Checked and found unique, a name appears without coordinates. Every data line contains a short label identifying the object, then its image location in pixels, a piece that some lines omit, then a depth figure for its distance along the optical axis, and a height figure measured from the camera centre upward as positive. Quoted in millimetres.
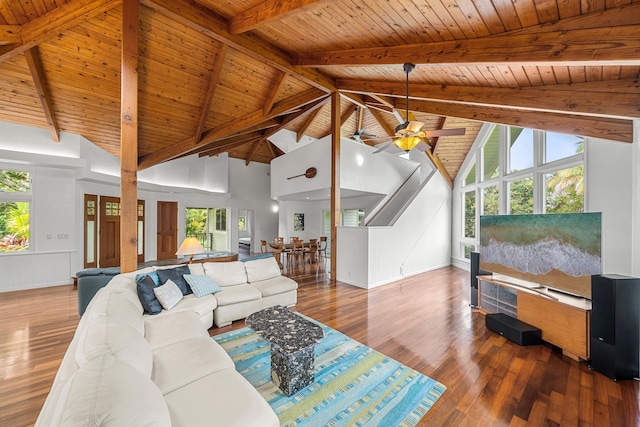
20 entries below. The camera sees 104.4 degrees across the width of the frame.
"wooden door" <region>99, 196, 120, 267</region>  6895 -531
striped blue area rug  1926 -1573
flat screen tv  2744 -455
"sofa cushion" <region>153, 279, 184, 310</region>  3000 -1016
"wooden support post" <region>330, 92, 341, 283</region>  5938 +670
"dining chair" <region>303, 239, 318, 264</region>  7809 -1130
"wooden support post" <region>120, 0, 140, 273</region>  3393 +923
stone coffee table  2123 -1145
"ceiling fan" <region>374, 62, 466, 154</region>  3666 +1238
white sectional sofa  997 -910
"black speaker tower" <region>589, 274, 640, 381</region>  2334 -1069
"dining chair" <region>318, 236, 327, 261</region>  8416 -1139
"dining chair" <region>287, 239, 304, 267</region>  7727 -1220
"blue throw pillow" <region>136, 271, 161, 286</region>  3185 -829
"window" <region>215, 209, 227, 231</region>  10734 -264
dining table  7375 -1068
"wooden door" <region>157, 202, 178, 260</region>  8688 -587
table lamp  4002 -561
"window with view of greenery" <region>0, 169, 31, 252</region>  5148 +61
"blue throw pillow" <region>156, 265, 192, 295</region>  3329 -880
